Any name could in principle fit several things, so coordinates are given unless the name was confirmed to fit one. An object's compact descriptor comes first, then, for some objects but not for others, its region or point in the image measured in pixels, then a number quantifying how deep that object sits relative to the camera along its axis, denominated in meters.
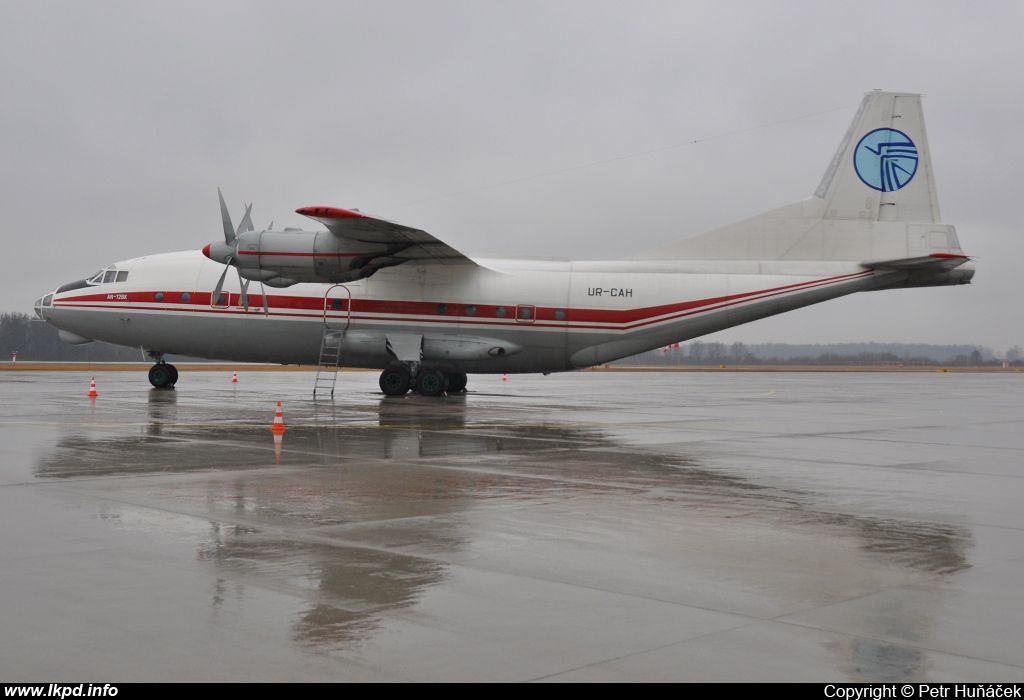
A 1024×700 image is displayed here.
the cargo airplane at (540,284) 26.23
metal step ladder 27.81
